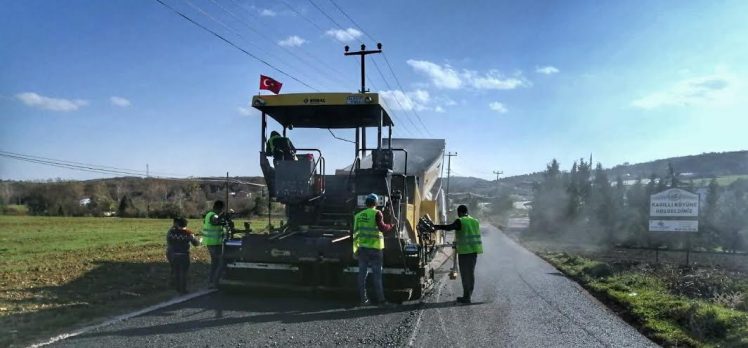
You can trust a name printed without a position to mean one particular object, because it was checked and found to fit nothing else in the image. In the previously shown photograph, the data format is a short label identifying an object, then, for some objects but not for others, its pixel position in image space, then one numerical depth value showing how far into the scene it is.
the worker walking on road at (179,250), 9.32
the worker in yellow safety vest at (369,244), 8.11
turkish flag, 9.52
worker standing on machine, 9.56
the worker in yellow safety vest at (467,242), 9.13
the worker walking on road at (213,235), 9.77
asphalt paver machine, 8.56
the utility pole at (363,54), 22.71
